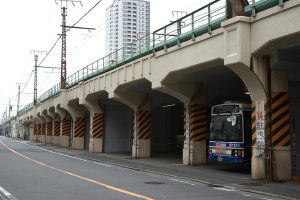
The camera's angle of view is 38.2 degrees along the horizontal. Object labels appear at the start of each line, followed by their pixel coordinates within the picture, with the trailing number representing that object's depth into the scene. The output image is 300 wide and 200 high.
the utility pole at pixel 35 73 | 81.99
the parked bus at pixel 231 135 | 19.59
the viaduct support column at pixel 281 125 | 16.61
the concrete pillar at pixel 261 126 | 16.47
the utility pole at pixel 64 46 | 50.26
